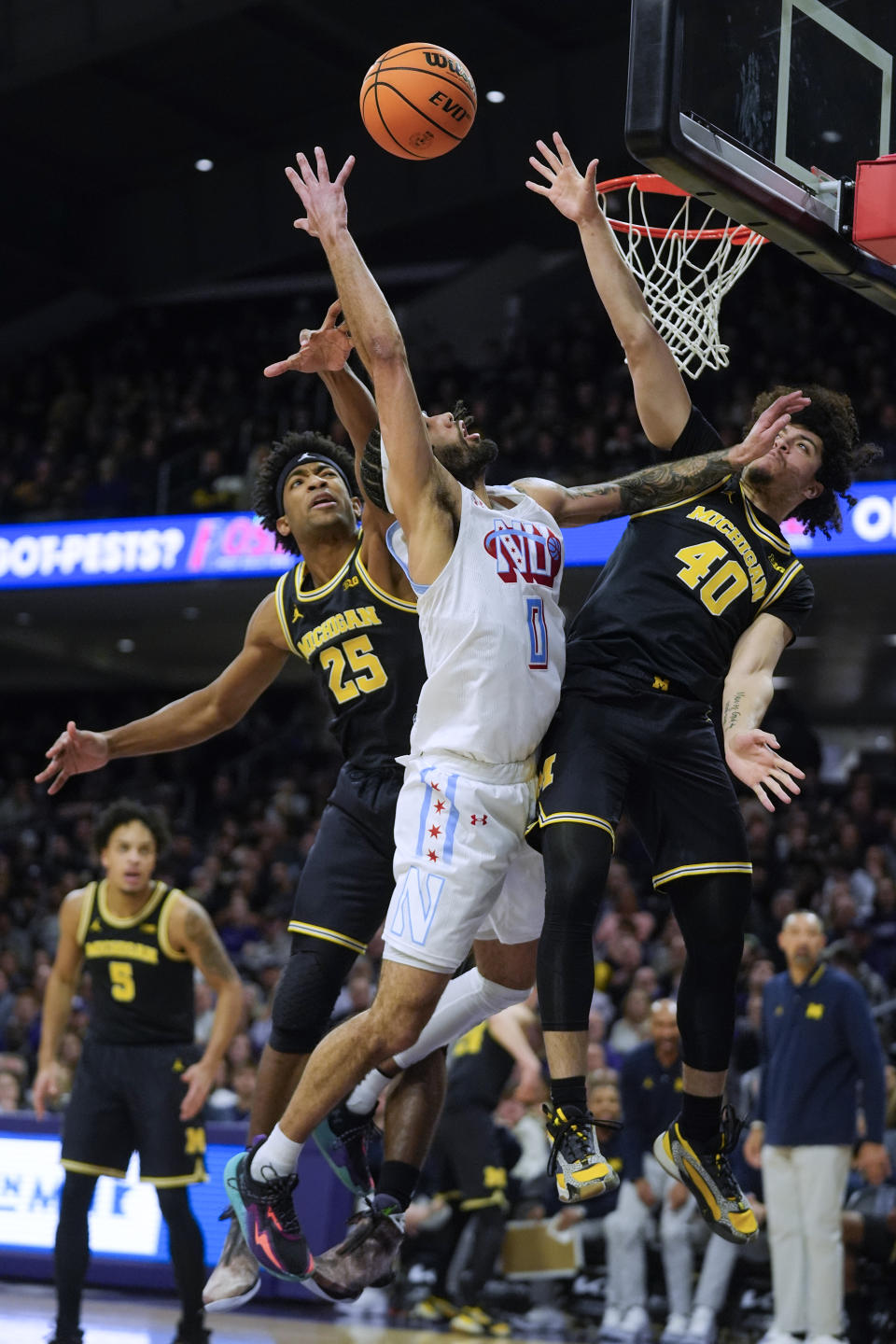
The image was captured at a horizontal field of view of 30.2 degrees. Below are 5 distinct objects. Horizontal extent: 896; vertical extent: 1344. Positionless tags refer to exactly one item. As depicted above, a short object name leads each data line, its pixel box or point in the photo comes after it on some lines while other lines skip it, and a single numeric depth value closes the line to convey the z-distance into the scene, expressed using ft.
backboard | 16.63
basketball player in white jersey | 16.62
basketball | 18.31
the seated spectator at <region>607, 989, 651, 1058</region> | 38.52
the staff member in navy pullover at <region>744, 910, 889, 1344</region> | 27.73
